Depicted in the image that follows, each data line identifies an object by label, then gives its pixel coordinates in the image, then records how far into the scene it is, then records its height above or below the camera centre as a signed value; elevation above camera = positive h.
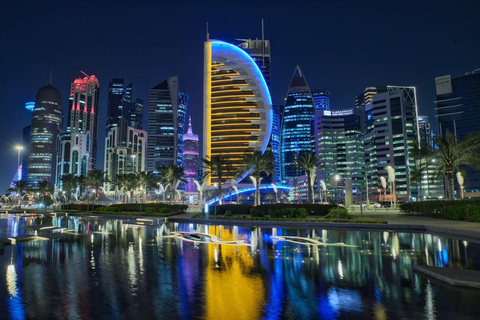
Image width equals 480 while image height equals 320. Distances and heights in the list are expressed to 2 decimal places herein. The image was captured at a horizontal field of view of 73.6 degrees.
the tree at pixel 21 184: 109.96 +6.21
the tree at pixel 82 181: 80.59 +5.22
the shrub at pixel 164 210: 45.80 -1.54
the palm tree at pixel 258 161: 56.06 +6.44
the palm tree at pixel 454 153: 36.84 +4.65
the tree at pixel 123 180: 84.50 +5.31
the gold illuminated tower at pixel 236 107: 143.12 +41.25
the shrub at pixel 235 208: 42.39 -1.41
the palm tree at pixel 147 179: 77.88 +4.99
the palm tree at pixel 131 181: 81.63 +4.78
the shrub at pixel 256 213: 36.54 -1.84
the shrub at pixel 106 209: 51.49 -1.40
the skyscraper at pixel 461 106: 150.50 +42.95
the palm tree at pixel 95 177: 78.00 +5.90
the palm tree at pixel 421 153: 41.63 +5.41
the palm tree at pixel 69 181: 86.69 +5.63
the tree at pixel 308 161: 53.17 +5.81
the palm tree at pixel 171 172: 65.31 +5.49
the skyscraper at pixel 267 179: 196.01 +10.65
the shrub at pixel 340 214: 31.51 -1.86
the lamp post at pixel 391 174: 52.35 +3.28
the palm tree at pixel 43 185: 104.48 +5.36
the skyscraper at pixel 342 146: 193.12 +30.11
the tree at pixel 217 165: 56.62 +5.92
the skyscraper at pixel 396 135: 153.62 +29.17
